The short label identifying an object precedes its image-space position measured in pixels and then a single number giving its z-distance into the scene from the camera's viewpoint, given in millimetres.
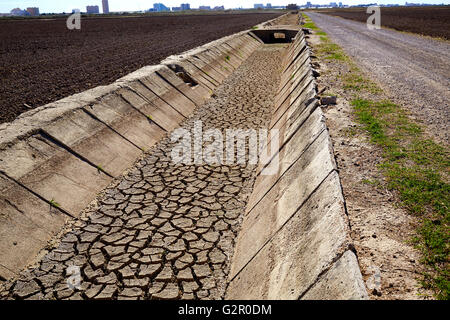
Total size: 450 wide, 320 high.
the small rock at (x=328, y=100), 8777
